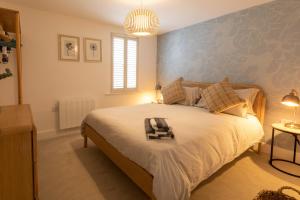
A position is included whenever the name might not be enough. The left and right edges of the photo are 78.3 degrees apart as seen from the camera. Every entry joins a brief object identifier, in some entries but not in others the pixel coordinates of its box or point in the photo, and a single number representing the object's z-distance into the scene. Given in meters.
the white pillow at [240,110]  2.83
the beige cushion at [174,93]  3.71
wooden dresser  1.19
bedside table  2.31
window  4.25
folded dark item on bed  1.88
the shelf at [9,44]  1.92
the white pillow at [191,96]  3.61
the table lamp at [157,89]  4.87
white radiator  3.57
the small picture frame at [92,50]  3.80
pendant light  2.38
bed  1.56
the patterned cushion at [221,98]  2.86
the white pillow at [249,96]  2.89
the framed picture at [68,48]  3.52
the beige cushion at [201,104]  3.35
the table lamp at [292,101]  2.32
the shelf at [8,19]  1.91
